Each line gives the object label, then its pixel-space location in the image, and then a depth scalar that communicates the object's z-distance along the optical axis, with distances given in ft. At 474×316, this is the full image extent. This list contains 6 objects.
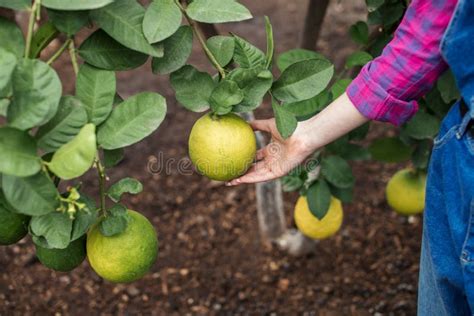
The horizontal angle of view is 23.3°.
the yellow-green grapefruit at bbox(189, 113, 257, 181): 6.37
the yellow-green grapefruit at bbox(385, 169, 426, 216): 9.00
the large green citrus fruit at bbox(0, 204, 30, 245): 6.29
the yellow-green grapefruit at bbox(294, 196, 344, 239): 9.02
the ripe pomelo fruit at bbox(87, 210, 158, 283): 6.47
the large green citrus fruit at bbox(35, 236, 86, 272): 6.61
